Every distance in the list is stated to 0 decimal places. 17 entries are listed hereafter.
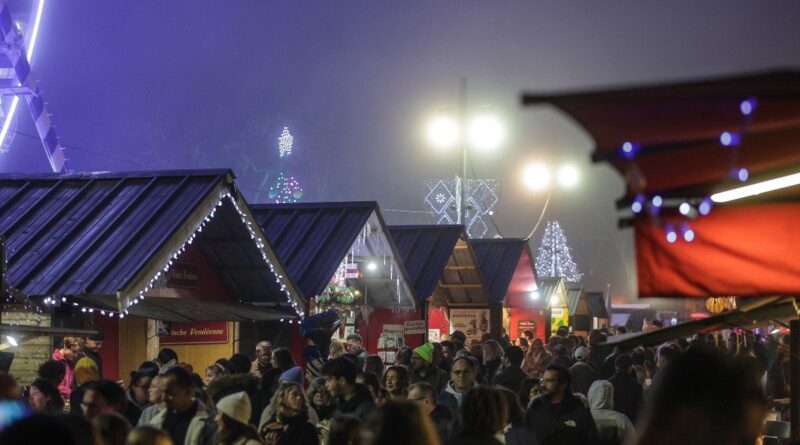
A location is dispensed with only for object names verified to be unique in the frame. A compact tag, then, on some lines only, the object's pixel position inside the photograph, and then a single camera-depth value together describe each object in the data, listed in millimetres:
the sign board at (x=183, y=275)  18500
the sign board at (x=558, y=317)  43250
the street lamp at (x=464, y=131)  28016
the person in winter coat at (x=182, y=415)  8219
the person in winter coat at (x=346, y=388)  9703
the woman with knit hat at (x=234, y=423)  7531
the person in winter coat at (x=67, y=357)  14484
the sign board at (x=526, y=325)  37688
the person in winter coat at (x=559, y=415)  9570
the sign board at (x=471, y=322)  31797
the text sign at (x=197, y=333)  19109
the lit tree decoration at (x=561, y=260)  97869
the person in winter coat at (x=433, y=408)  9484
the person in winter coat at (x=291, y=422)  8594
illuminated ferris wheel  53406
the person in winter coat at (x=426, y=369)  14734
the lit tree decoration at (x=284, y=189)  135375
